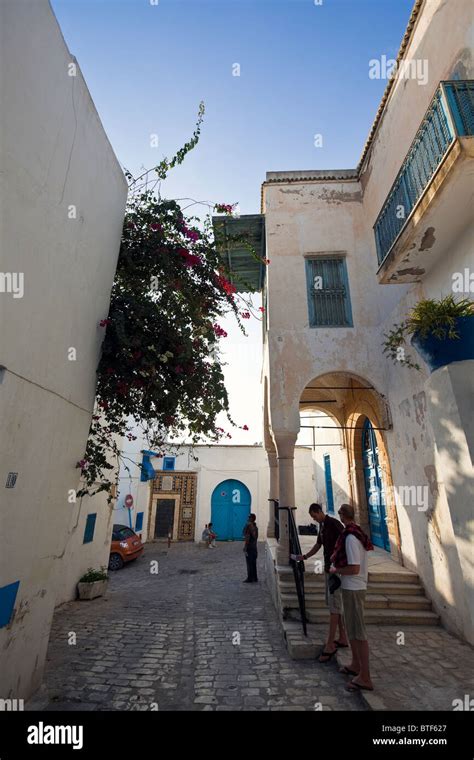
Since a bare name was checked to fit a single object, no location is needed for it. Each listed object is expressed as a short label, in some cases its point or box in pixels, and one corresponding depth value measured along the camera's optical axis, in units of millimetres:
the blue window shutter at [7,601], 3080
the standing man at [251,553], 8977
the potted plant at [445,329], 4426
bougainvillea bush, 4820
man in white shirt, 3412
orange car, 11711
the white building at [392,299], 4516
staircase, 5121
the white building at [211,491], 18297
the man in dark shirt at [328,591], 4199
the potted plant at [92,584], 7508
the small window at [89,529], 8419
